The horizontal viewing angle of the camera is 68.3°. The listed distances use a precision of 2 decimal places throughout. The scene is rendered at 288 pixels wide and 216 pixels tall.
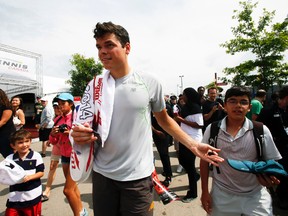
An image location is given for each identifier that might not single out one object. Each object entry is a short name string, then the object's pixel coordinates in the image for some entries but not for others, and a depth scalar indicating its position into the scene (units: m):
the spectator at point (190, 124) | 3.66
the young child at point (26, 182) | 2.45
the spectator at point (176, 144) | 4.38
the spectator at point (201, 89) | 6.62
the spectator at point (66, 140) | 2.83
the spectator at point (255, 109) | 4.71
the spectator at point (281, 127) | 3.32
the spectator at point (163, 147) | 4.32
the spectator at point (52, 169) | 3.78
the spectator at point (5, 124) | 3.46
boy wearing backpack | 1.78
